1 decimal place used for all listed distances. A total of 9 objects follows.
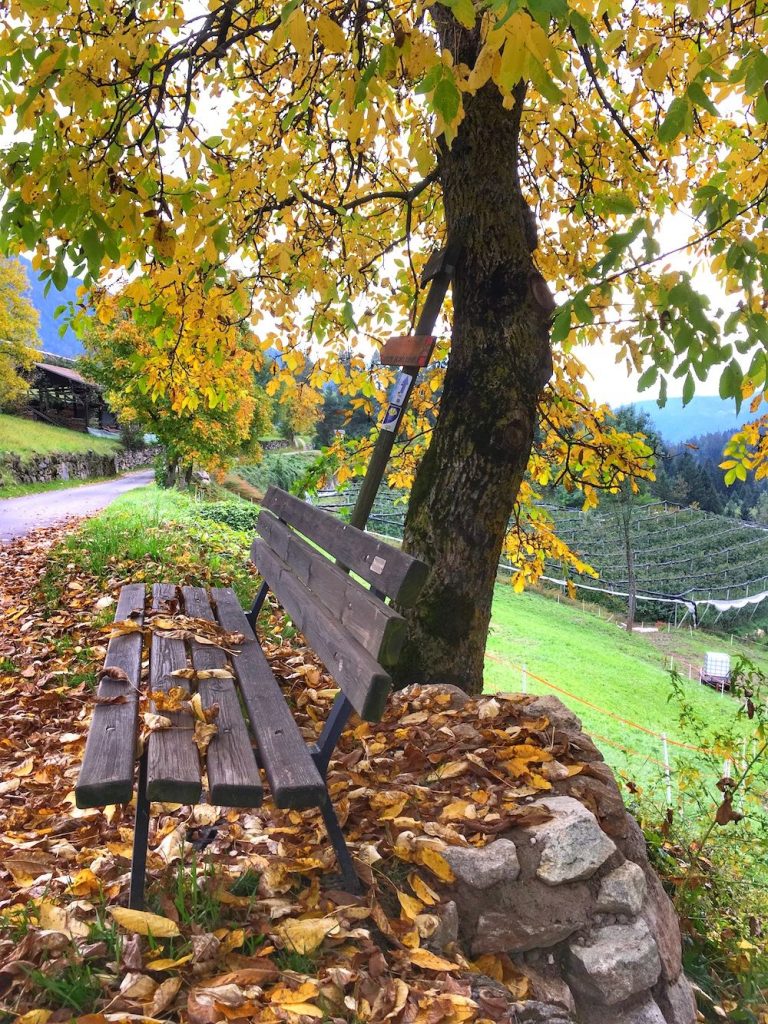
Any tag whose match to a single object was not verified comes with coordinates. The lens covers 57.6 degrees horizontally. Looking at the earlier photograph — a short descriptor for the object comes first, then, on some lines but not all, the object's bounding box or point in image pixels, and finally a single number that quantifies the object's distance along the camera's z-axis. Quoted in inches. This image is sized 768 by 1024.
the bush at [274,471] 1688.0
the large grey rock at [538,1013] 71.1
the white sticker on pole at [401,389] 138.9
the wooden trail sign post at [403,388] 139.8
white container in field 921.6
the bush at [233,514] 512.7
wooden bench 69.0
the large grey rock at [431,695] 125.4
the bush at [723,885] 103.6
